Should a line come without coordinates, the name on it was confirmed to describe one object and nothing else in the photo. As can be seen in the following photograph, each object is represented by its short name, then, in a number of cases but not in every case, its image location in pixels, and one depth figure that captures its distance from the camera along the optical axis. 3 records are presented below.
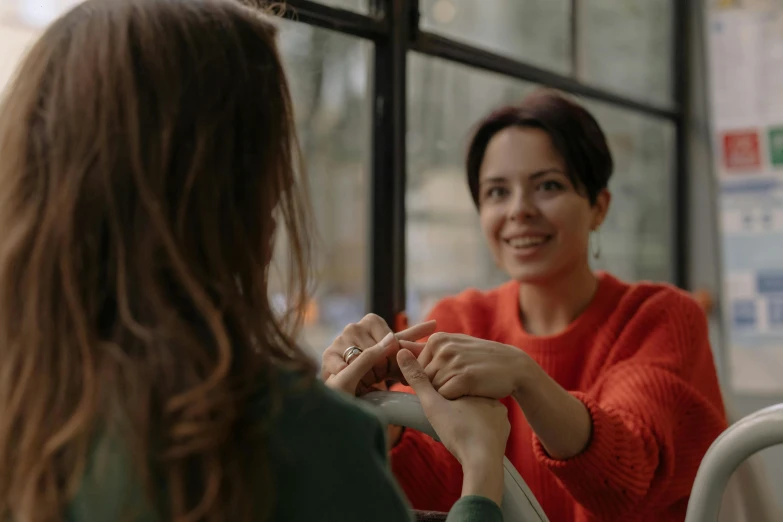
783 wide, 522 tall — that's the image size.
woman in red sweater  1.10
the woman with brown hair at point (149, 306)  0.56
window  1.83
